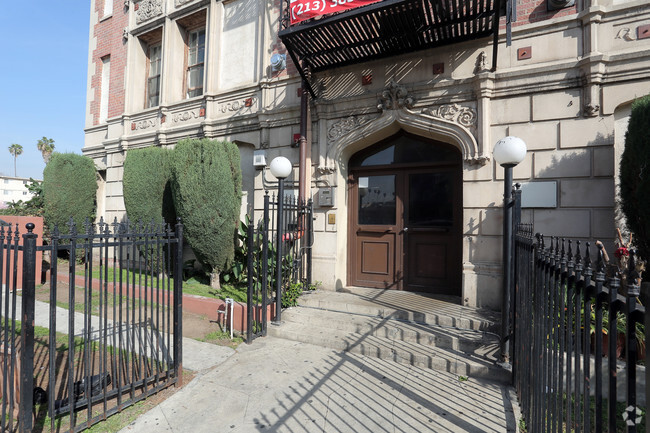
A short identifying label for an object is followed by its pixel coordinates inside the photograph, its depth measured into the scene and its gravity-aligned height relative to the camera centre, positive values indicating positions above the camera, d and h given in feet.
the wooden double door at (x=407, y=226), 20.33 -0.22
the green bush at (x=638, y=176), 13.19 +2.00
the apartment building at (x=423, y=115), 16.28 +6.51
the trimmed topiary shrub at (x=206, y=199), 21.86 +1.39
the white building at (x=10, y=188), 264.52 +24.16
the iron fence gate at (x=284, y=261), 16.19 -2.33
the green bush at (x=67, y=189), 31.27 +2.84
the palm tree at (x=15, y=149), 222.85 +46.15
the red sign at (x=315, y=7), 17.49 +11.71
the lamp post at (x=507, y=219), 13.07 +0.15
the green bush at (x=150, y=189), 26.16 +2.39
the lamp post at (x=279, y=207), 17.25 +0.72
